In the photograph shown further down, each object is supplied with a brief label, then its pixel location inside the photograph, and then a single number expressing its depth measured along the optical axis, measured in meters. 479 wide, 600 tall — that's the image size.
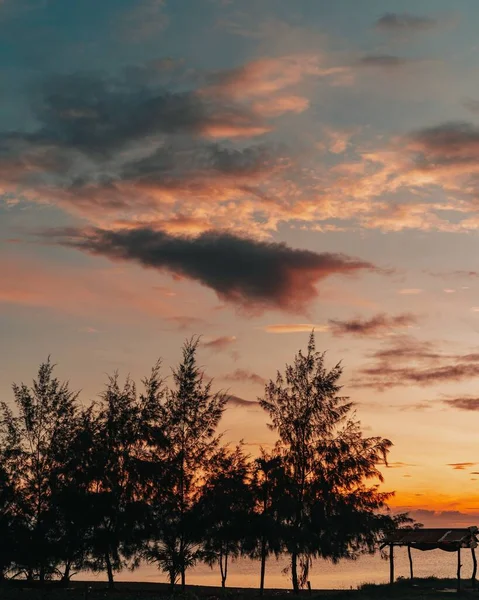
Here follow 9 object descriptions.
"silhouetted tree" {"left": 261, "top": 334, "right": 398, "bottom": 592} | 50.41
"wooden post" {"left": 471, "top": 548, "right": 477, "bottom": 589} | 54.48
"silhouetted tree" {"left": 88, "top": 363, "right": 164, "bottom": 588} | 48.88
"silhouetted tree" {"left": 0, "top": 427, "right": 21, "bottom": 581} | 52.41
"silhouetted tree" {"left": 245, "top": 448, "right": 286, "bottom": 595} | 51.00
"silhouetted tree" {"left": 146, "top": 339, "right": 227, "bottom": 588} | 49.59
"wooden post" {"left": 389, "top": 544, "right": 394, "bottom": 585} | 56.91
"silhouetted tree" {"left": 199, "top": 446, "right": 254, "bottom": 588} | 50.88
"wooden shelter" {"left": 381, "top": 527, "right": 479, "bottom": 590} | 55.66
